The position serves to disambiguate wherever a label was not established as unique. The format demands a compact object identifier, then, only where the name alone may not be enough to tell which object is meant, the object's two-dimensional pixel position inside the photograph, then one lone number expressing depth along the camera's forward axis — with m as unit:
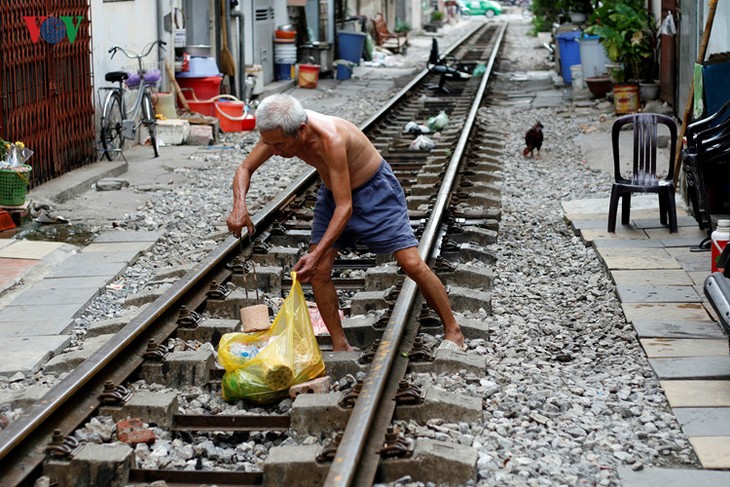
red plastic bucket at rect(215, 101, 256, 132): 17.69
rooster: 14.33
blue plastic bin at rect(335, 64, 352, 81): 26.80
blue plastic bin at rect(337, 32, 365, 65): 29.88
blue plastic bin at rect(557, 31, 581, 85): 23.62
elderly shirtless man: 5.91
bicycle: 13.88
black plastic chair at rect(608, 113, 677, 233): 9.59
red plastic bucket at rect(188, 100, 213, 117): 18.02
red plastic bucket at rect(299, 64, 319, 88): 24.23
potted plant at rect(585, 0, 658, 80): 18.80
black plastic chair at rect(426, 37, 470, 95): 22.61
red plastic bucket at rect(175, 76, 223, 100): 18.23
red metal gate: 11.39
